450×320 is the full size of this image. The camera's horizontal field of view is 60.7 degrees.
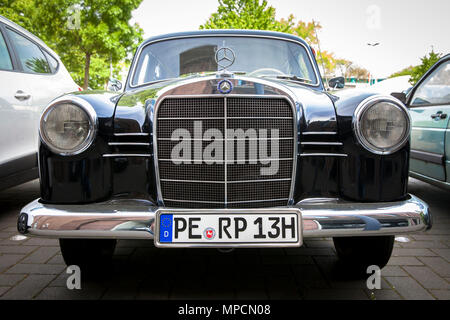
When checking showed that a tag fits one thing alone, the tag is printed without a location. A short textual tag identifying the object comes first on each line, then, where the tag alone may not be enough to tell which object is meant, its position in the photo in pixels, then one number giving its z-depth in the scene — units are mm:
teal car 3697
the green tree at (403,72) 45781
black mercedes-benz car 2002
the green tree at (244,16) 18808
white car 3471
